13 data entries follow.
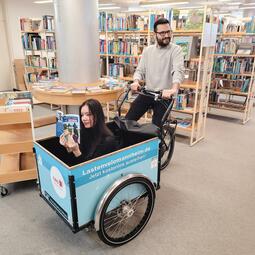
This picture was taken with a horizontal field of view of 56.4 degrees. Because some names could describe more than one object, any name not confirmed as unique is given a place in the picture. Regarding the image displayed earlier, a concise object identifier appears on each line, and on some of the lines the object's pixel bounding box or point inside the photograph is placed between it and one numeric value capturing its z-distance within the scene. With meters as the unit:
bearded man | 2.40
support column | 2.42
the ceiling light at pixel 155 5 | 8.48
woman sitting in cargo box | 1.70
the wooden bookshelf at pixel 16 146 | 2.11
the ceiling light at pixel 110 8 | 11.62
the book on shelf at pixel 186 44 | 3.45
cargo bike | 1.41
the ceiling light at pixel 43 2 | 7.84
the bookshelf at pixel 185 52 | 3.33
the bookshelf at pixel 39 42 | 5.23
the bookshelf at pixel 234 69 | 4.64
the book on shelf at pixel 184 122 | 3.69
